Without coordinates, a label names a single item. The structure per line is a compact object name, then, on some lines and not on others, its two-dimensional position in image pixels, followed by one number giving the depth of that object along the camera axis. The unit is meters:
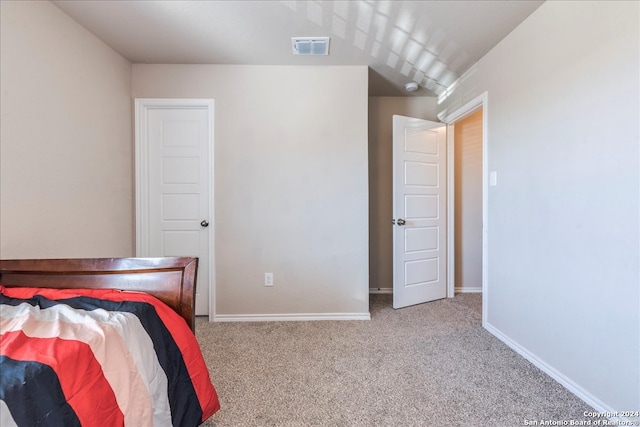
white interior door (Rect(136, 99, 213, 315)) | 2.46
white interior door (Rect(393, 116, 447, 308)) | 2.68
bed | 0.68
